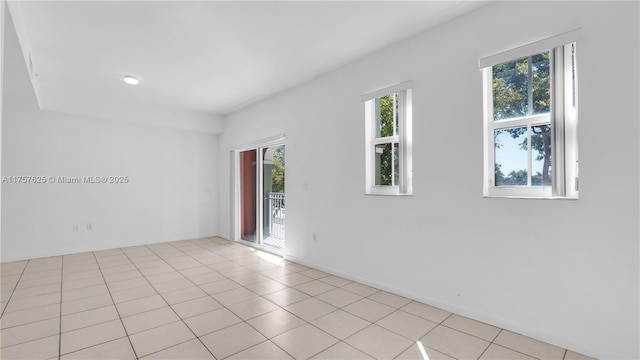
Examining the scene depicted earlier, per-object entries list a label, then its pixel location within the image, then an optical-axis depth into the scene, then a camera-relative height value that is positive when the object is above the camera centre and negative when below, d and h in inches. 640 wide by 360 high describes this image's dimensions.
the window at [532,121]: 84.0 +18.4
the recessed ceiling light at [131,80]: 160.7 +58.3
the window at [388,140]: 120.9 +17.8
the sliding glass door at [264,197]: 215.2 -12.8
